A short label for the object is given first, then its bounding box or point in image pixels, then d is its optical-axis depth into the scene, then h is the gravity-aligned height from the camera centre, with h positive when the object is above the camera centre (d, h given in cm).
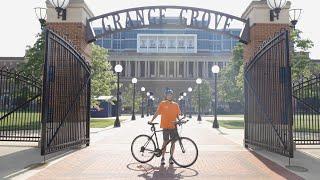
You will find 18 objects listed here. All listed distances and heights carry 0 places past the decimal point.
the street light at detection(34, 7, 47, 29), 1571 +336
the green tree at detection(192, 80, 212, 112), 8125 +159
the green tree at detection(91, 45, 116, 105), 3681 +275
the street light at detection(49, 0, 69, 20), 1369 +339
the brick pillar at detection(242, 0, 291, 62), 1431 +288
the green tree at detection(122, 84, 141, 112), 8119 +76
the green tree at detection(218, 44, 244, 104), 4054 +270
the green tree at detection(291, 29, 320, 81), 3250 +380
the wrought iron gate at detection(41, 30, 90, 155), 1088 +21
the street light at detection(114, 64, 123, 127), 2831 -54
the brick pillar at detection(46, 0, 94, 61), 1441 +291
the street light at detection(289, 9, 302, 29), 1711 +358
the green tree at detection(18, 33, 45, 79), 3378 +378
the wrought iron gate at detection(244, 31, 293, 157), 1030 +22
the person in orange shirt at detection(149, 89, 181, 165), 1005 -33
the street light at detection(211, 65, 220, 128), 3038 +258
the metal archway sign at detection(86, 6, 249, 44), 1516 +317
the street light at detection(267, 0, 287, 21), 1346 +333
